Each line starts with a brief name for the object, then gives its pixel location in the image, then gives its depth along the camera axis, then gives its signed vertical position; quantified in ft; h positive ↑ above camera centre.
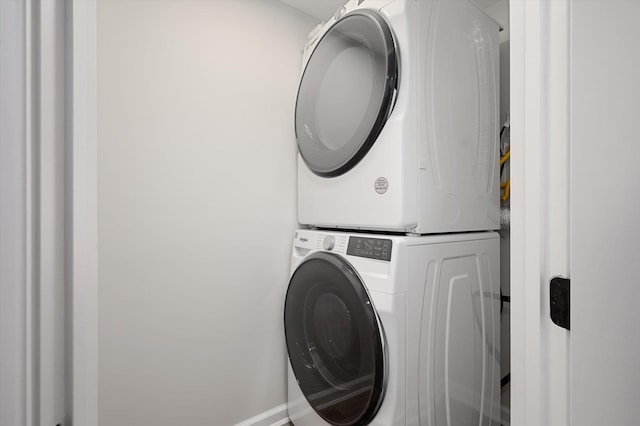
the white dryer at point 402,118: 3.75 +1.29
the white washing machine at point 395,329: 3.55 -1.56
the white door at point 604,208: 1.61 +0.01
